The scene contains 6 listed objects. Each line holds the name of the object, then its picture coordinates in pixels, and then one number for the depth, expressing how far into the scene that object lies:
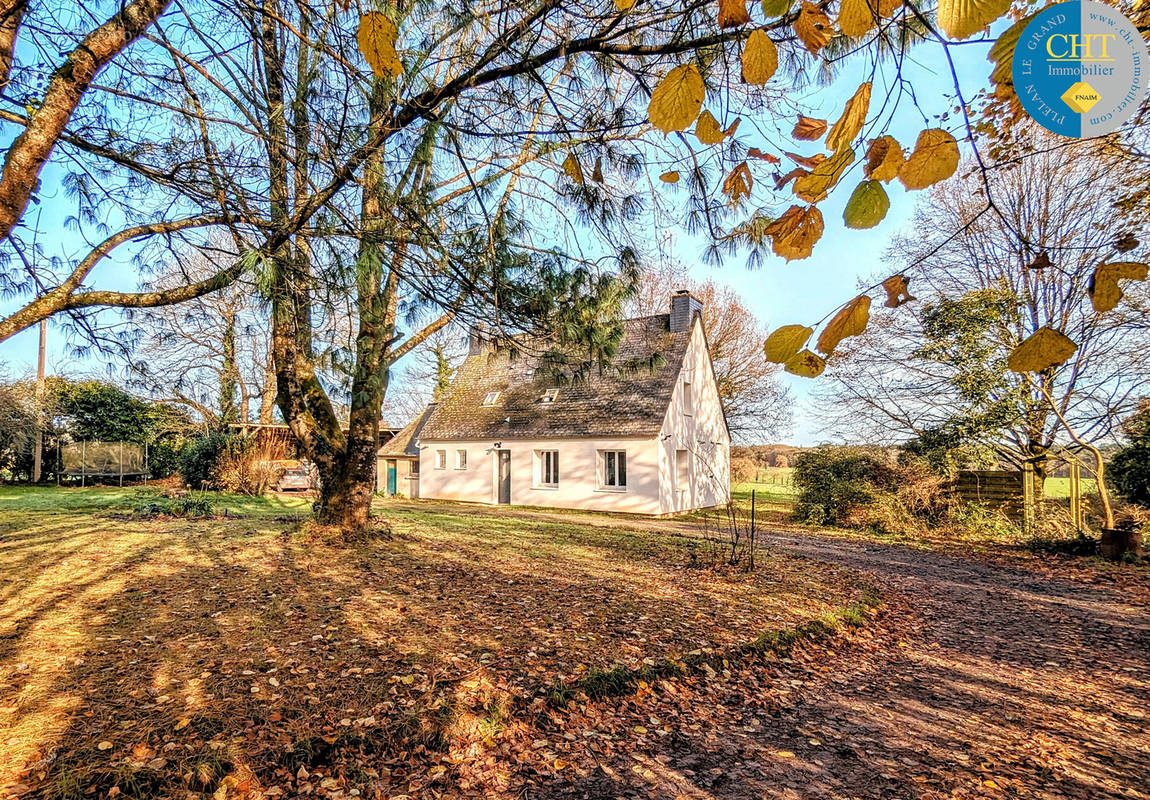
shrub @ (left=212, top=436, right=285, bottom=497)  17.95
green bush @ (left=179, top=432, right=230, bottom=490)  18.53
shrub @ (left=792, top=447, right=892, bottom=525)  14.88
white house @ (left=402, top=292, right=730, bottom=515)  17.45
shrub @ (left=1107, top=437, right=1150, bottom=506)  10.73
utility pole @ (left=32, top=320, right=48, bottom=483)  19.84
